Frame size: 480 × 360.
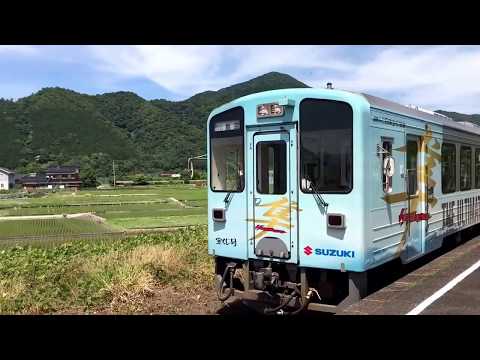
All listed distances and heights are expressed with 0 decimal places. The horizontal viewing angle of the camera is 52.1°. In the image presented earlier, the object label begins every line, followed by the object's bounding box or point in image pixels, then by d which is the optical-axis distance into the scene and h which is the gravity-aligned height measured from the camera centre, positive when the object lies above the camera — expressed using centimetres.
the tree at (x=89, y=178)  12725 +40
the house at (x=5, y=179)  12625 +49
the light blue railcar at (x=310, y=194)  593 -23
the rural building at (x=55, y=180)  12475 +15
